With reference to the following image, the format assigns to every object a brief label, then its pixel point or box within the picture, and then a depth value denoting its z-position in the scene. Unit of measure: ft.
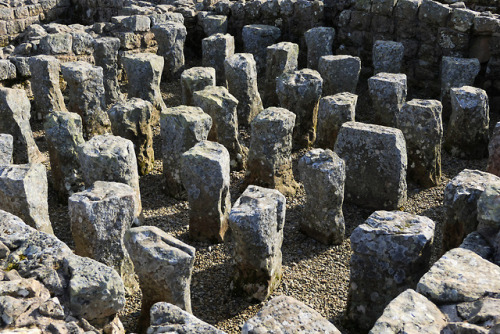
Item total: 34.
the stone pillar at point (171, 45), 39.65
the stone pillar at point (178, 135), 25.40
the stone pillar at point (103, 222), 18.75
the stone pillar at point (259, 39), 40.83
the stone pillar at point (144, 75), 32.63
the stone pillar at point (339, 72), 33.78
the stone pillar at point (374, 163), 24.14
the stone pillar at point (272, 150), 25.23
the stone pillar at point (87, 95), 29.91
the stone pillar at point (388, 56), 35.35
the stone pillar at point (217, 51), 37.96
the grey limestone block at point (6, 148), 23.65
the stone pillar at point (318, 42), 38.52
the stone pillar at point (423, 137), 26.50
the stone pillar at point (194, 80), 31.53
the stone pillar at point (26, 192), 20.01
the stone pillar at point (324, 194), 22.11
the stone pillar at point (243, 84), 32.37
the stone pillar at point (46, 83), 31.19
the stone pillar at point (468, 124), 28.84
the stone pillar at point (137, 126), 27.20
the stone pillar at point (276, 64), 35.37
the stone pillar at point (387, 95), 30.58
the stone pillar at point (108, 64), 35.68
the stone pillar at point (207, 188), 22.02
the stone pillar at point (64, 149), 24.89
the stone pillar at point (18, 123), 26.84
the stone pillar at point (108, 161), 22.09
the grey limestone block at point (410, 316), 11.96
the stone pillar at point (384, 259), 17.10
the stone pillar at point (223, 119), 28.02
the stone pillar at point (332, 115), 28.43
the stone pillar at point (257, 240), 18.97
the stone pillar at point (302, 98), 30.50
